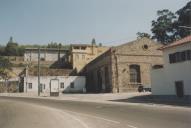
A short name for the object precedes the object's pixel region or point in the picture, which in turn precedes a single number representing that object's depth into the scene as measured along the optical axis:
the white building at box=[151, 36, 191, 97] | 34.12
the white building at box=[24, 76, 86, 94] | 65.88
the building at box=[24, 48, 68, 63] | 105.31
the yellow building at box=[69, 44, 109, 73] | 83.16
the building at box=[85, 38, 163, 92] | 54.78
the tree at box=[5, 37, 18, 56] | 121.56
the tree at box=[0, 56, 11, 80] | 72.69
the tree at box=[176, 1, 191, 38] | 67.25
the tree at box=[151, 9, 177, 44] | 74.06
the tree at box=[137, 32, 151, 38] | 81.03
